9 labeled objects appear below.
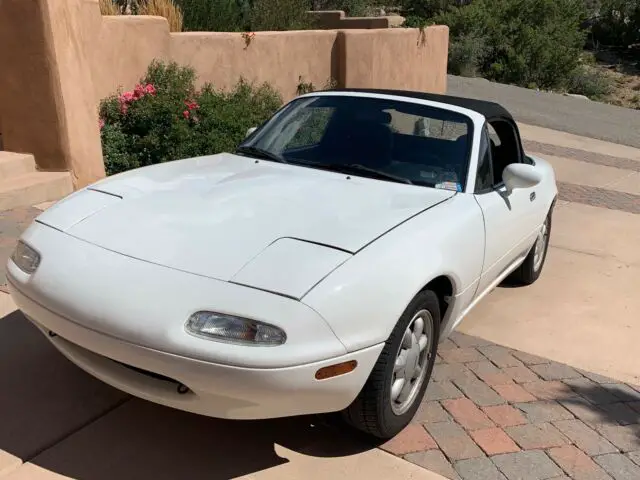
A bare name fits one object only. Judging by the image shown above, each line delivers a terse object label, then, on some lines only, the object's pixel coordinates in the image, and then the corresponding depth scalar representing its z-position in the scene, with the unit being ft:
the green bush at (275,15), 40.47
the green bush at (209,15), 36.27
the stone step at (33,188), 19.71
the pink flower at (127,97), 25.42
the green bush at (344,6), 70.79
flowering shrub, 24.48
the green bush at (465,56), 67.26
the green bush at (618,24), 108.58
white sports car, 8.29
